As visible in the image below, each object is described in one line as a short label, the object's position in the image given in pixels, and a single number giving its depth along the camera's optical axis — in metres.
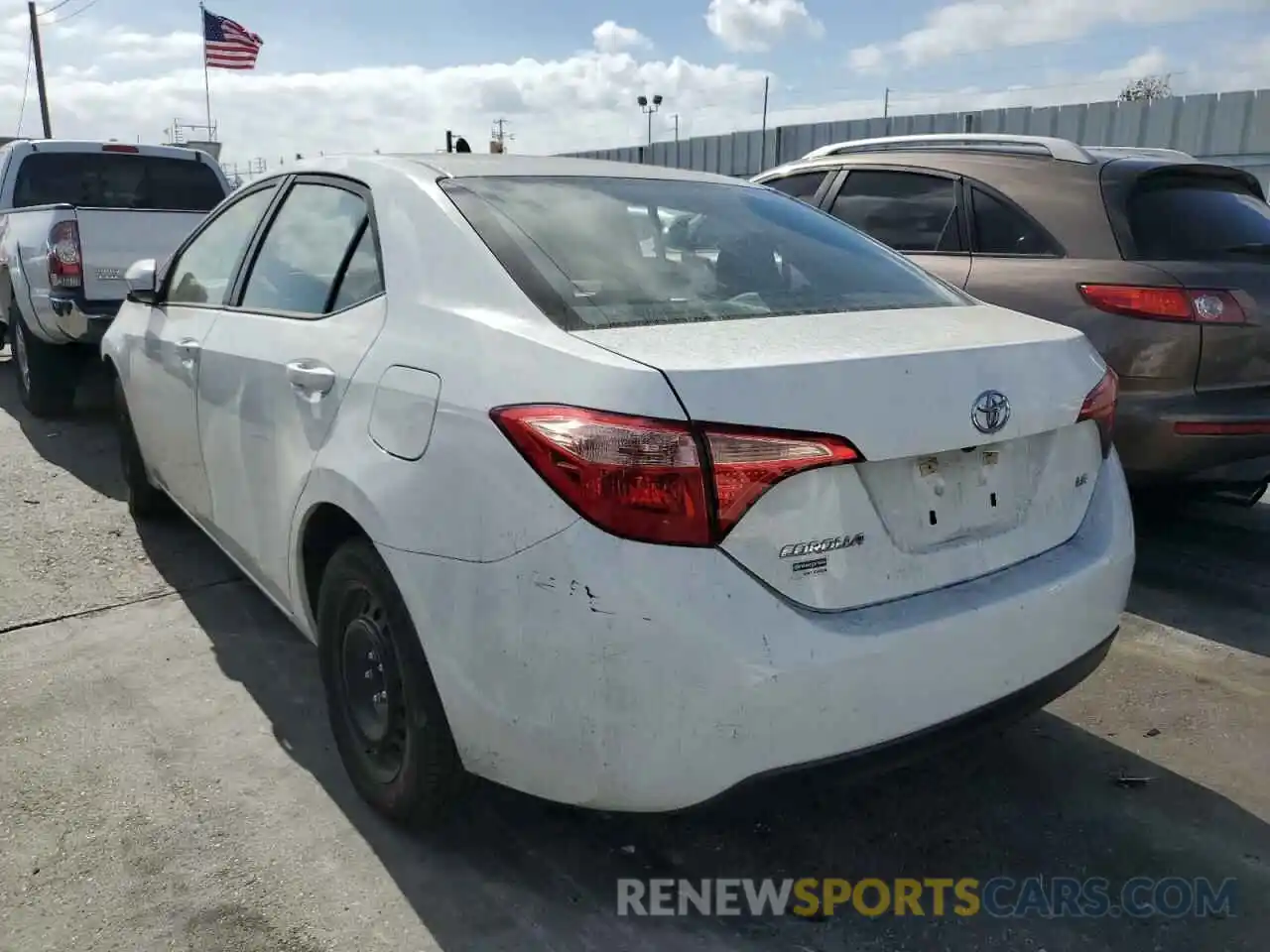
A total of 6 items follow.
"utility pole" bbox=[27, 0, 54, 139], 37.31
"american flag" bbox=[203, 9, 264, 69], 27.25
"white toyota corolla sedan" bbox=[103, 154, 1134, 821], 1.87
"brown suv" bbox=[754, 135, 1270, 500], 3.93
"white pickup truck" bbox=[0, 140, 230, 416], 6.41
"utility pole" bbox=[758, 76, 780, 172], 25.62
